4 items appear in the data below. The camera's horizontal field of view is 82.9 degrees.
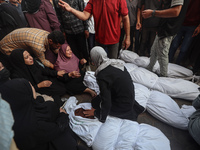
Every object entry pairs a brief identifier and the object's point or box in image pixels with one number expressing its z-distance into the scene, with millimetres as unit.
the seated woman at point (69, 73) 2094
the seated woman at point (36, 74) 1665
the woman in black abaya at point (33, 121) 911
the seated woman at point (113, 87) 1246
